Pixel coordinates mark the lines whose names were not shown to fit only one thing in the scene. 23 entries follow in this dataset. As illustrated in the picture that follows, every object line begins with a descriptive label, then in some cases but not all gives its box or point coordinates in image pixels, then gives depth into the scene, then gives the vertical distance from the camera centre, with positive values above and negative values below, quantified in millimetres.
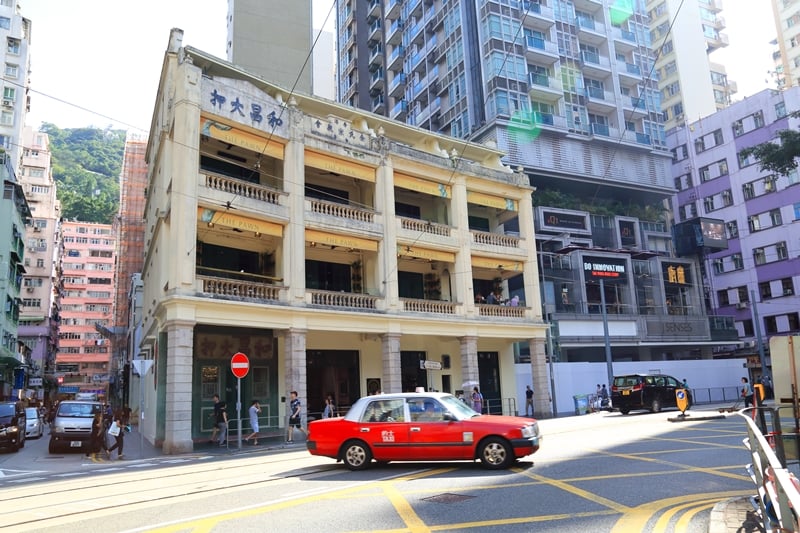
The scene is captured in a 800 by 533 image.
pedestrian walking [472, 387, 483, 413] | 25484 -1279
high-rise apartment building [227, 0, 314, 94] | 36275 +21143
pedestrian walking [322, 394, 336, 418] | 22594 -1206
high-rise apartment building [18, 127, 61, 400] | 69375 +14511
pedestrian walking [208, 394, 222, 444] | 20270 -1176
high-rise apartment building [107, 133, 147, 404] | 57469 +14881
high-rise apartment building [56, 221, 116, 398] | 103750 +16057
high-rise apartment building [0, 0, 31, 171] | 59875 +33365
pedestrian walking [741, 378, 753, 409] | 22414 -1505
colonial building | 21047 +5318
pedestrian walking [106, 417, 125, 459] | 16867 -1269
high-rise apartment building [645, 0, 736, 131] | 71125 +35673
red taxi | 11133 -1179
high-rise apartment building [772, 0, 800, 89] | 75312 +40355
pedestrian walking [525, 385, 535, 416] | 29033 -1431
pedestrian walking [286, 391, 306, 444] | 20750 -1282
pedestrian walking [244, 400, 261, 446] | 19838 -1230
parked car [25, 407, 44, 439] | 29388 -1626
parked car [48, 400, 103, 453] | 19656 -1319
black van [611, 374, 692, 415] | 26312 -1324
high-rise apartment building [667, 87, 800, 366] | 52281 +13813
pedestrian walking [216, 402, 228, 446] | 19786 -1349
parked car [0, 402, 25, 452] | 20853 -1227
